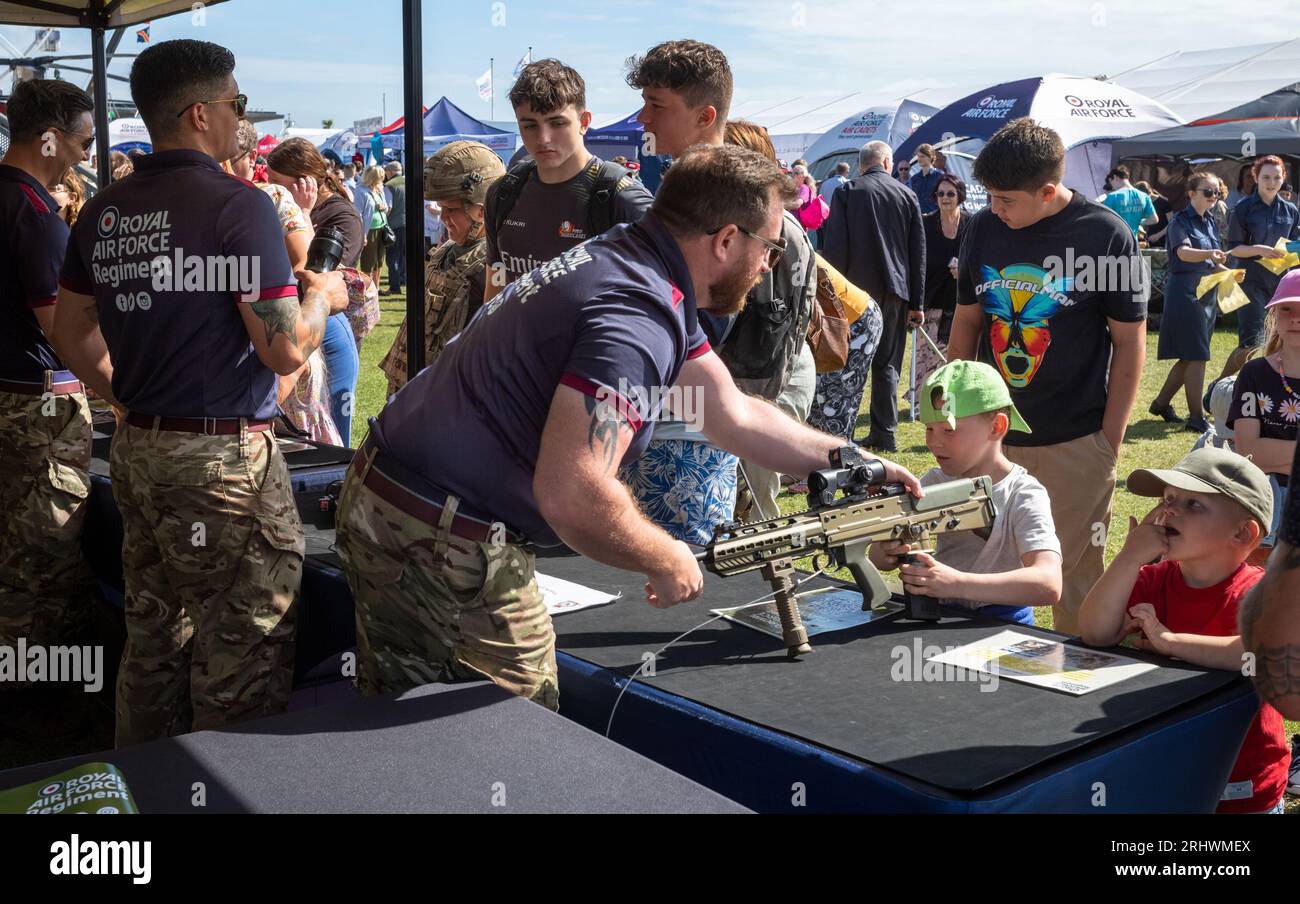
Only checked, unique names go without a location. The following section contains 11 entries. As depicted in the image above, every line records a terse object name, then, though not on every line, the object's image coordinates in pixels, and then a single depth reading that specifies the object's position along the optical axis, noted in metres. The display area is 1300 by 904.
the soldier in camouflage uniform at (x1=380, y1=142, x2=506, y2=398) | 4.48
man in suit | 7.53
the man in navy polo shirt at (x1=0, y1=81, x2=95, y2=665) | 3.77
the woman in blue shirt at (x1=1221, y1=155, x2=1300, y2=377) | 9.73
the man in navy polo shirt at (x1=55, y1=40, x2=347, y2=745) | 2.73
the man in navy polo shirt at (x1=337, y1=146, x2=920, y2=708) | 1.88
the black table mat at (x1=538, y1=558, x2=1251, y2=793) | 1.84
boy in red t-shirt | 2.44
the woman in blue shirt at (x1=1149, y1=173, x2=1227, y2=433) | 8.60
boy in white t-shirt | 2.61
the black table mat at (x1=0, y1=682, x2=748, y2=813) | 1.58
